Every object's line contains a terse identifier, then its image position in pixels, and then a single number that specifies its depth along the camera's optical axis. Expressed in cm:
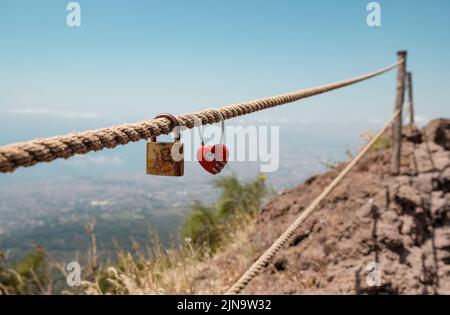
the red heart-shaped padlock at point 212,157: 124
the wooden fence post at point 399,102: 479
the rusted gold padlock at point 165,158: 108
